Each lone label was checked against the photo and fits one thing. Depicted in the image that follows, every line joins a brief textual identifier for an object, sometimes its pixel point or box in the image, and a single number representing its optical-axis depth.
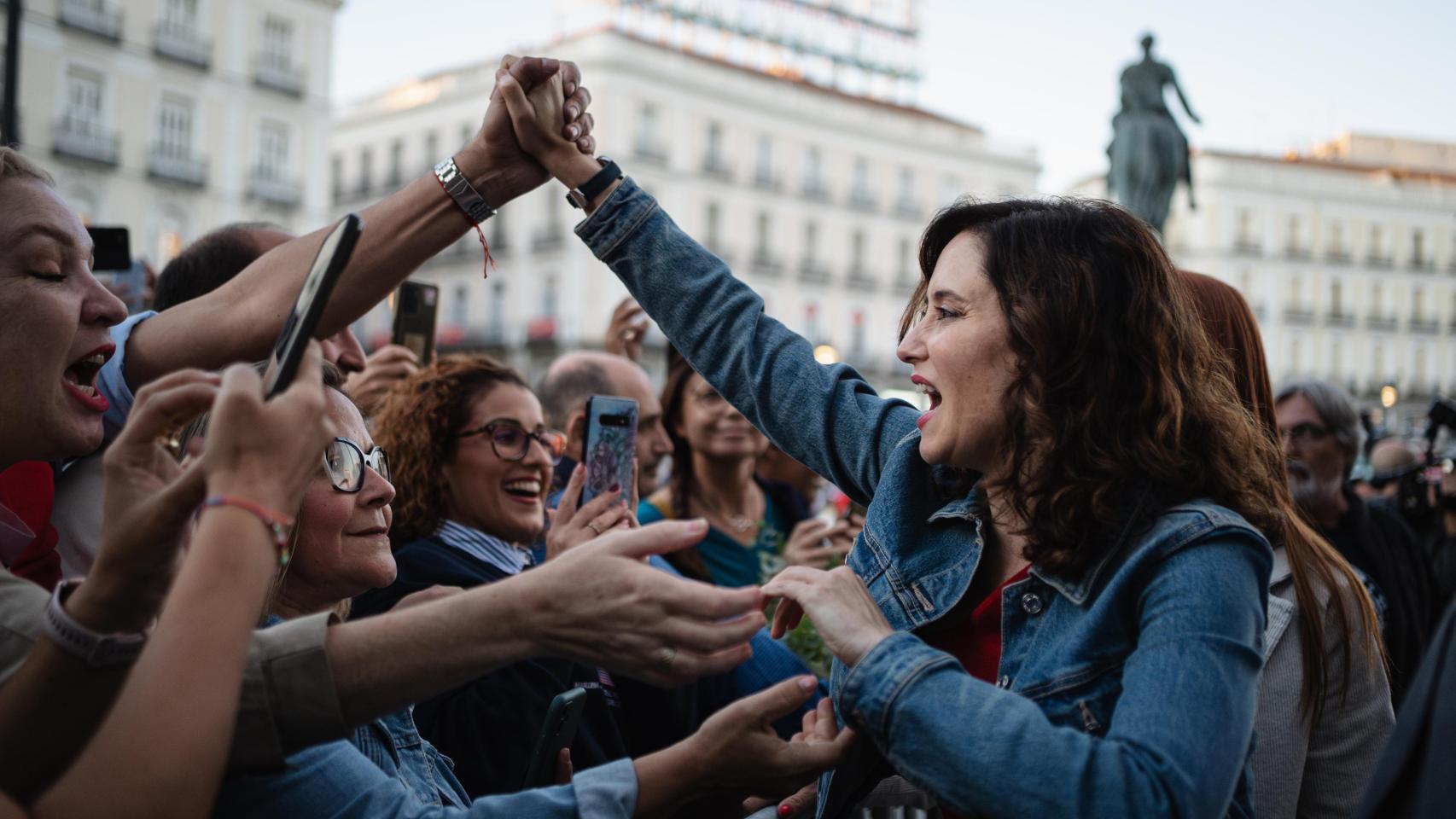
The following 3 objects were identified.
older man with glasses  4.28
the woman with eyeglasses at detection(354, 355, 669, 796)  2.79
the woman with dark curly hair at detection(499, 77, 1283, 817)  1.68
